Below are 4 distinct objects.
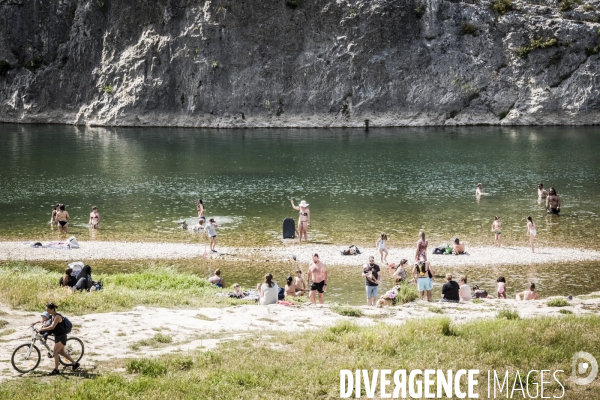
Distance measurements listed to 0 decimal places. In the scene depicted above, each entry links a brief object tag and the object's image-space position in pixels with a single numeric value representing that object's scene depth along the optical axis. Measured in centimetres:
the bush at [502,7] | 11812
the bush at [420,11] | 11944
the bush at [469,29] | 11762
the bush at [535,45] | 11350
